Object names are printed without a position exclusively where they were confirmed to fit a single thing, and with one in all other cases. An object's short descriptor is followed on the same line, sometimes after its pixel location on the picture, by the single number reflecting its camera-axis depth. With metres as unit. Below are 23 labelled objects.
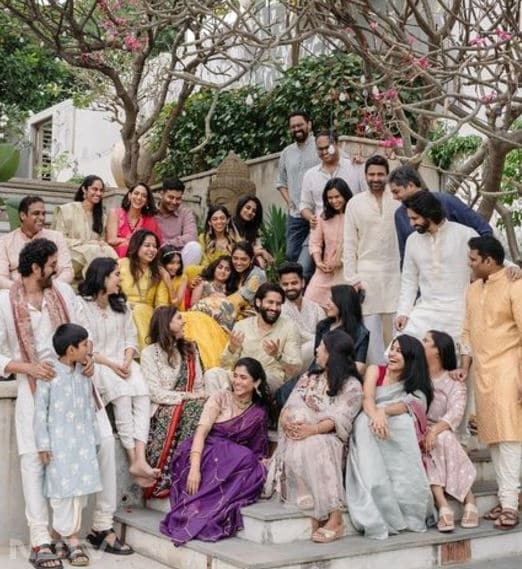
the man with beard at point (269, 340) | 6.69
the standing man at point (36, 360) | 5.54
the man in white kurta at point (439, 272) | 6.32
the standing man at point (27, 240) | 7.43
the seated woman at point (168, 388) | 6.23
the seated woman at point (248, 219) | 8.69
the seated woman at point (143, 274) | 7.55
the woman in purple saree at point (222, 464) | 5.55
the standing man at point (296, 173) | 8.66
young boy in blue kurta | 5.46
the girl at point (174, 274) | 7.80
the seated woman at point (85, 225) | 8.15
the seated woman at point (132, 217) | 8.52
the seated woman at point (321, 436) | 5.50
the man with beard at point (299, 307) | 7.18
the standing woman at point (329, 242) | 7.68
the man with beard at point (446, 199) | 6.48
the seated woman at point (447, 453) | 5.79
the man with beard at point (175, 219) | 8.84
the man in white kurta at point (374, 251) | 7.09
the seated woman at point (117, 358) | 6.23
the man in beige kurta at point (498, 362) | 5.84
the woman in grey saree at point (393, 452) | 5.55
